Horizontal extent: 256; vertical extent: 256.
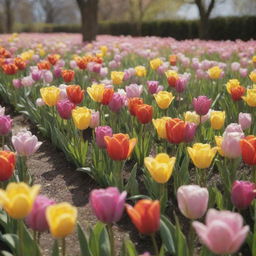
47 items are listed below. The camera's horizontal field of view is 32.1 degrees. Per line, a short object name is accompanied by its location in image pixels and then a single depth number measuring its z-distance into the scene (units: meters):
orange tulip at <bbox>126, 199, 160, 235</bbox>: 1.35
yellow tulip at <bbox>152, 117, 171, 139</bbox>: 2.58
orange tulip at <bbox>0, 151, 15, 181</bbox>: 1.88
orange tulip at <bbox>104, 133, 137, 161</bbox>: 2.05
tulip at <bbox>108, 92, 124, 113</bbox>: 3.19
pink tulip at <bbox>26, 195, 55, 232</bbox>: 1.47
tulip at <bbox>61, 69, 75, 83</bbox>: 4.19
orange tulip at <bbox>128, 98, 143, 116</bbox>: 3.01
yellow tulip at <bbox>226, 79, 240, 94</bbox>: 3.68
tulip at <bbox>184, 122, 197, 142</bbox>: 2.55
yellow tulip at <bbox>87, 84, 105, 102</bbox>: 3.39
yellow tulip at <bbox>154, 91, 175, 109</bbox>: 3.26
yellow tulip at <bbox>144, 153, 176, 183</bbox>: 1.81
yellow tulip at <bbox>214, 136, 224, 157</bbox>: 2.32
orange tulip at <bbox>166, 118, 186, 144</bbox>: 2.31
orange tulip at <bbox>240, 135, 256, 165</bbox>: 1.99
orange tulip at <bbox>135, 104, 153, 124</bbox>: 2.77
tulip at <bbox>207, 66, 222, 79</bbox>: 4.89
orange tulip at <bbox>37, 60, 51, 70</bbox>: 5.00
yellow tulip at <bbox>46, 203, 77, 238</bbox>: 1.33
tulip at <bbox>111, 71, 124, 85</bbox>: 4.47
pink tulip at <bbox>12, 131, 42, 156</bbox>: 2.38
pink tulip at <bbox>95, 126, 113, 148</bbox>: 2.52
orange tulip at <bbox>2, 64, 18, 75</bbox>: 4.65
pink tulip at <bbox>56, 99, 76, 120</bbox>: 3.09
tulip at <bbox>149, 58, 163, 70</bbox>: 5.54
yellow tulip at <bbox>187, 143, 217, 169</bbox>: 2.11
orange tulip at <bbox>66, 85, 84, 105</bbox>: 3.25
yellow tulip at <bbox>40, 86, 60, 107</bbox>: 3.37
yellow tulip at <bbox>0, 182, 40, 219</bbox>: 1.35
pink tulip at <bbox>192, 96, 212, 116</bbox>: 2.98
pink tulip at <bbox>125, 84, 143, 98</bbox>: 3.62
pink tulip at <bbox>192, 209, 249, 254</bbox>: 1.19
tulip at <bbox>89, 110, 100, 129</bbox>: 3.04
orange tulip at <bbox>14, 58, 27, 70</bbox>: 5.11
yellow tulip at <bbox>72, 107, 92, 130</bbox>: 2.80
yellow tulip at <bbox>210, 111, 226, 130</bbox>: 2.85
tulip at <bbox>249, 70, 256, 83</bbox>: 4.21
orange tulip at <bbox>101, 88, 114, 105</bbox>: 3.24
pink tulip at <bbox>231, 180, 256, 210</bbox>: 1.69
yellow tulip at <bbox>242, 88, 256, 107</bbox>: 3.32
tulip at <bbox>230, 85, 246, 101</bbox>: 3.56
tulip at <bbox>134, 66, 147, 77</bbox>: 5.07
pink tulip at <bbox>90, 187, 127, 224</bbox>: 1.39
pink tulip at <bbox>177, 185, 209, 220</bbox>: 1.54
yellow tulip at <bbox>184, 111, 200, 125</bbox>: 3.11
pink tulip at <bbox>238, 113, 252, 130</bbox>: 2.97
